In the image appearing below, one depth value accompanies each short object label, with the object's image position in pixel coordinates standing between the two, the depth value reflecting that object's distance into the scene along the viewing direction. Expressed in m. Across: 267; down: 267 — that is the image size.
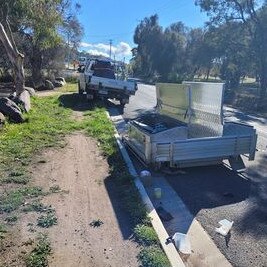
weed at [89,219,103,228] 3.27
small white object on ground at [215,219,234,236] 3.28
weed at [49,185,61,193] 4.05
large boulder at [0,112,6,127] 7.04
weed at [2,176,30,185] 4.25
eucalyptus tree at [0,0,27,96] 9.57
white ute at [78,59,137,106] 12.03
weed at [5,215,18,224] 3.25
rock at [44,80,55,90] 18.93
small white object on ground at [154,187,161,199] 4.10
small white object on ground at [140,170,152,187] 4.46
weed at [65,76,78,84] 26.65
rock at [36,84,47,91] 18.71
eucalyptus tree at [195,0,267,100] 16.65
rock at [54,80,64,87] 20.54
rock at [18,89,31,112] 9.18
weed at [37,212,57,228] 3.22
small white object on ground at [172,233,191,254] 2.98
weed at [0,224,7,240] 2.97
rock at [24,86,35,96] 13.53
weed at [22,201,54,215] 3.50
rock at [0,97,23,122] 7.75
